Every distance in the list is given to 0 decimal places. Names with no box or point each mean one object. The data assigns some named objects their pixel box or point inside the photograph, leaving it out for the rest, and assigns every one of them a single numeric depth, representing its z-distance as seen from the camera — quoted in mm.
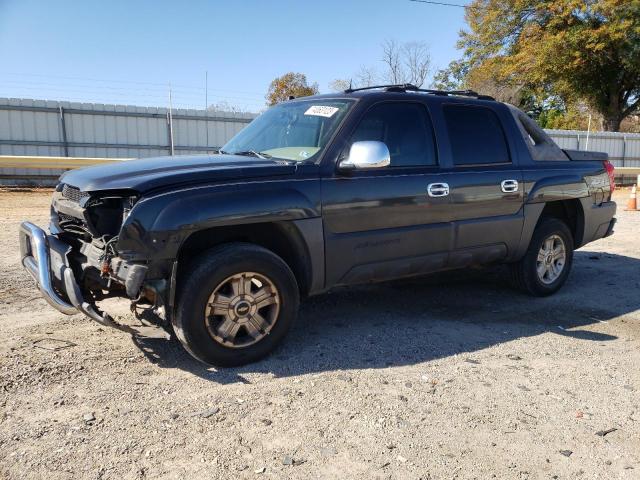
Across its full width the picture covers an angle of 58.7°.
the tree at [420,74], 32094
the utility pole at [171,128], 19094
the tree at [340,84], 29988
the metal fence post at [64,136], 18016
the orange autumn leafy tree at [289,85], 48219
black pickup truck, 3576
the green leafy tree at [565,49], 26234
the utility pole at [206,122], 19781
